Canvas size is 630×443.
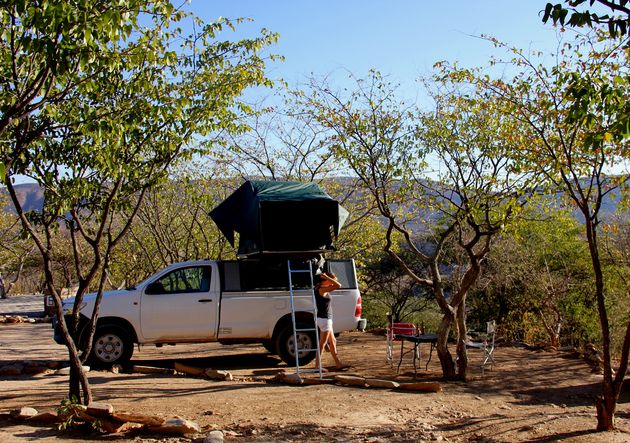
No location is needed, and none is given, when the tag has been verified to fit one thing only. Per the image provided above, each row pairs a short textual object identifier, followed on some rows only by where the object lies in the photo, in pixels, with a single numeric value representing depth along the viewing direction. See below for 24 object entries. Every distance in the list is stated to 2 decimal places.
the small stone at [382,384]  9.78
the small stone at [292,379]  10.19
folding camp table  11.37
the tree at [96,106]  6.16
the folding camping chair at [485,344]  11.71
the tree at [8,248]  30.47
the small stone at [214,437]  6.68
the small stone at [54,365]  11.56
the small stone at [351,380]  9.94
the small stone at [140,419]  7.02
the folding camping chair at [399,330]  12.01
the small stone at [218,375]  10.70
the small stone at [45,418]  7.32
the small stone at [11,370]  11.09
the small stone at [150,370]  11.35
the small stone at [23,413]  7.36
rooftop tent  10.98
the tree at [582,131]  6.14
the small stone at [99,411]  7.03
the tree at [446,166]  10.74
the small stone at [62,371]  11.27
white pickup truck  12.33
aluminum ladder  10.63
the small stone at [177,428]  6.96
